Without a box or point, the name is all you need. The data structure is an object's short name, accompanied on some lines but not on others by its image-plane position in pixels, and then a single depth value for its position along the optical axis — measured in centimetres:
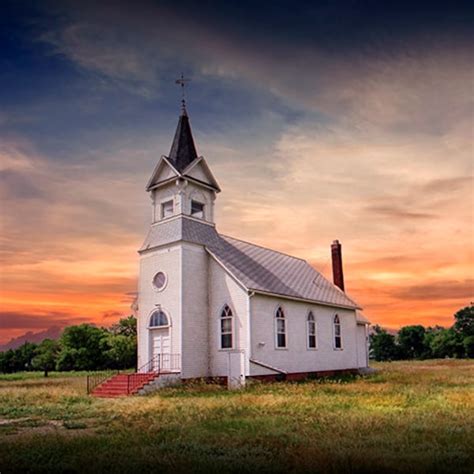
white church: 2608
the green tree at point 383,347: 7869
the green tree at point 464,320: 7331
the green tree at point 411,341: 7762
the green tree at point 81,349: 4662
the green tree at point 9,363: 5894
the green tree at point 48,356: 4859
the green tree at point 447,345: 7144
